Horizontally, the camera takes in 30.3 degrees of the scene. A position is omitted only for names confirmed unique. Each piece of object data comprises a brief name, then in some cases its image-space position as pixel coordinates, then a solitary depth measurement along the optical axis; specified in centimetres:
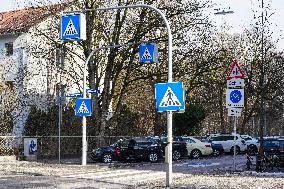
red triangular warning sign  2058
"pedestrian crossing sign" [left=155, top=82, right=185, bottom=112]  1570
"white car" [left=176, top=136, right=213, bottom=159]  3423
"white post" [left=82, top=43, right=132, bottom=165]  2461
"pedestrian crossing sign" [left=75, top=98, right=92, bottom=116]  2412
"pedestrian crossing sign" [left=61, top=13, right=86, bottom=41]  1734
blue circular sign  2036
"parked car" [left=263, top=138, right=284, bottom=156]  2377
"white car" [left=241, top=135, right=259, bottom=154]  4171
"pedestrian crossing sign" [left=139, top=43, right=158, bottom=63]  2253
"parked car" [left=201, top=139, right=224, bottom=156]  3803
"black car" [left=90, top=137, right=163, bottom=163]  2942
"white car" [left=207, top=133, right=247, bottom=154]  4044
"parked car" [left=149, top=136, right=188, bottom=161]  3241
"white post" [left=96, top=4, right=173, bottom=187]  1578
